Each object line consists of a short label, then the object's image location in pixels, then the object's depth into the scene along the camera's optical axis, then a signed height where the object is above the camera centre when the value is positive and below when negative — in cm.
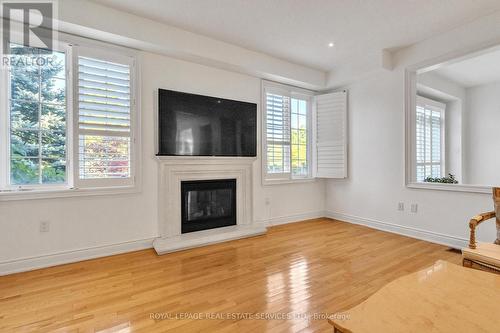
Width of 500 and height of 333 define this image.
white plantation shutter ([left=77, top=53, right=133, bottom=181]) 289 +58
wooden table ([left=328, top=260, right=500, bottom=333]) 106 -67
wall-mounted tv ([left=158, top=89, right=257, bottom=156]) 333 +59
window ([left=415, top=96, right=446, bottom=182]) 479 +56
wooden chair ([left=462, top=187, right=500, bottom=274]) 188 -68
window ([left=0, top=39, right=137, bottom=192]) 262 +53
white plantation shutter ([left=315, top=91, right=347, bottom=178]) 461 +59
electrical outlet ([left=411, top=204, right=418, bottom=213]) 370 -62
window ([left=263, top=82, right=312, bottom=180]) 440 +62
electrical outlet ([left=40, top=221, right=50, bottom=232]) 269 -64
